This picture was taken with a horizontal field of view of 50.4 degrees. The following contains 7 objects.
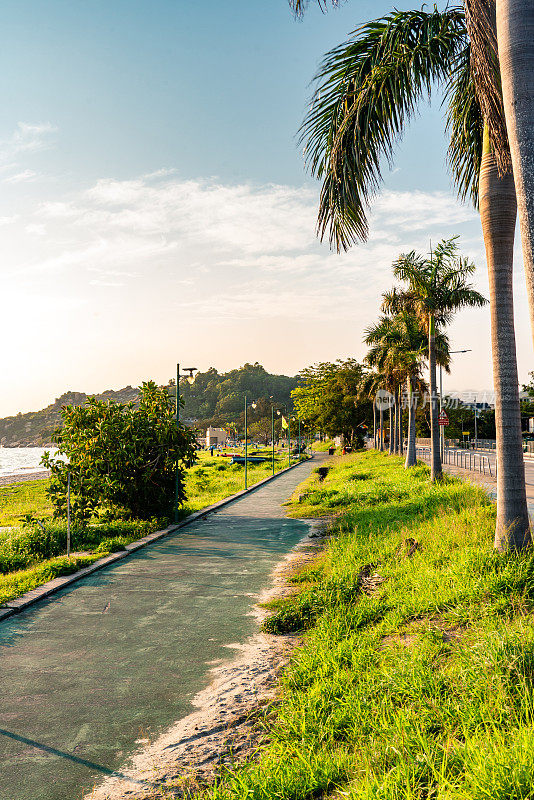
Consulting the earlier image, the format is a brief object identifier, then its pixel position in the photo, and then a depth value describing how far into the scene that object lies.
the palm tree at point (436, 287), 22.16
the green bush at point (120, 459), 15.30
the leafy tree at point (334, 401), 53.53
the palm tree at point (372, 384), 41.22
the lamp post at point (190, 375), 18.36
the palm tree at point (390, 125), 7.02
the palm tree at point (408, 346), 28.05
